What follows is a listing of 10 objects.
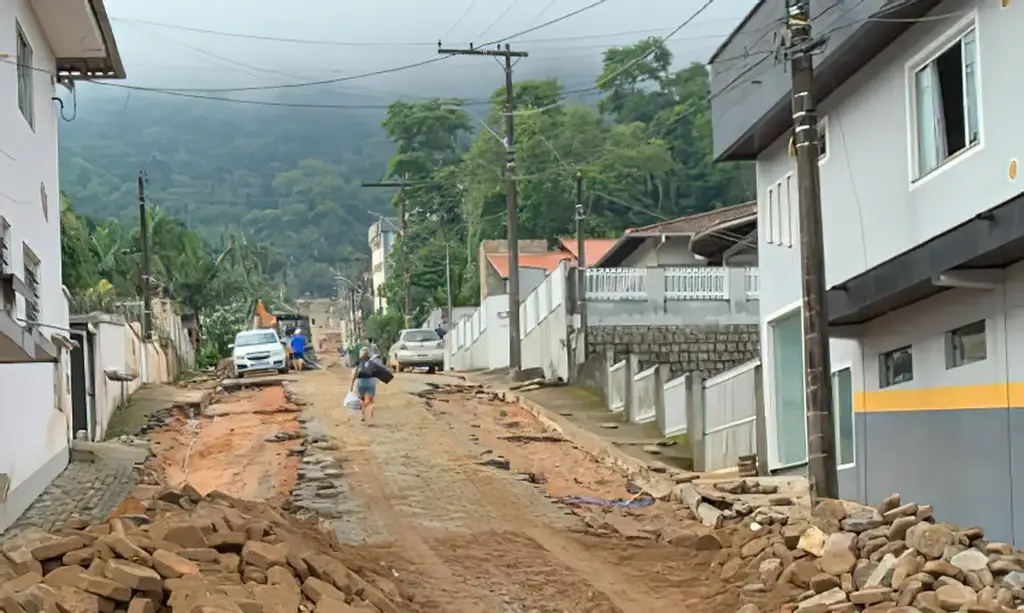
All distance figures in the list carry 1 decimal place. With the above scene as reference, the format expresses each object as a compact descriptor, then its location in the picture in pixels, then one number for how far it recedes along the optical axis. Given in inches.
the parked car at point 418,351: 1808.6
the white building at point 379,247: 4517.7
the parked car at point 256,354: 1478.8
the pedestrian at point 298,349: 1676.9
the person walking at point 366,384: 962.1
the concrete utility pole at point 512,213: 1279.5
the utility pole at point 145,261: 1486.2
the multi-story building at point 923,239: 413.7
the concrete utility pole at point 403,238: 2736.2
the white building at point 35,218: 535.2
